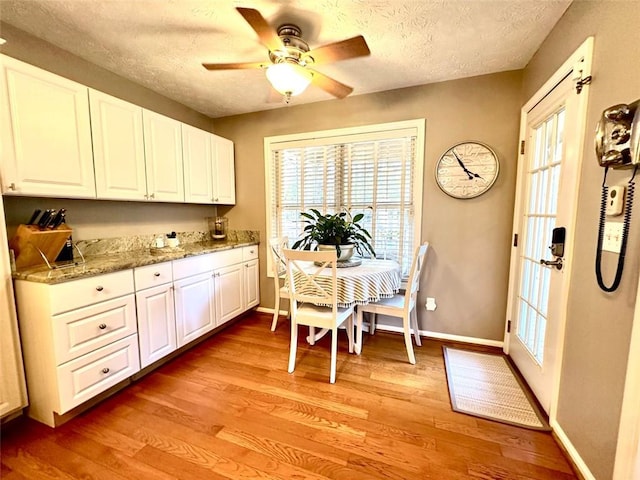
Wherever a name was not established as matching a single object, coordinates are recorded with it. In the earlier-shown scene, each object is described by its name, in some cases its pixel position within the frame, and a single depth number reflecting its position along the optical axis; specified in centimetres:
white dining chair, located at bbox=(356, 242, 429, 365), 213
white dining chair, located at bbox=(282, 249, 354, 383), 197
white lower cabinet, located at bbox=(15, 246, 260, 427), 150
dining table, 206
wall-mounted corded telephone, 96
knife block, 161
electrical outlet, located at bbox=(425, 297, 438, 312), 262
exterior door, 146
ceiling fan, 145
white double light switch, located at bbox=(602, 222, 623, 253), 107
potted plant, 239
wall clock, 236
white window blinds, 263
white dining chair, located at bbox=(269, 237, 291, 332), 269
